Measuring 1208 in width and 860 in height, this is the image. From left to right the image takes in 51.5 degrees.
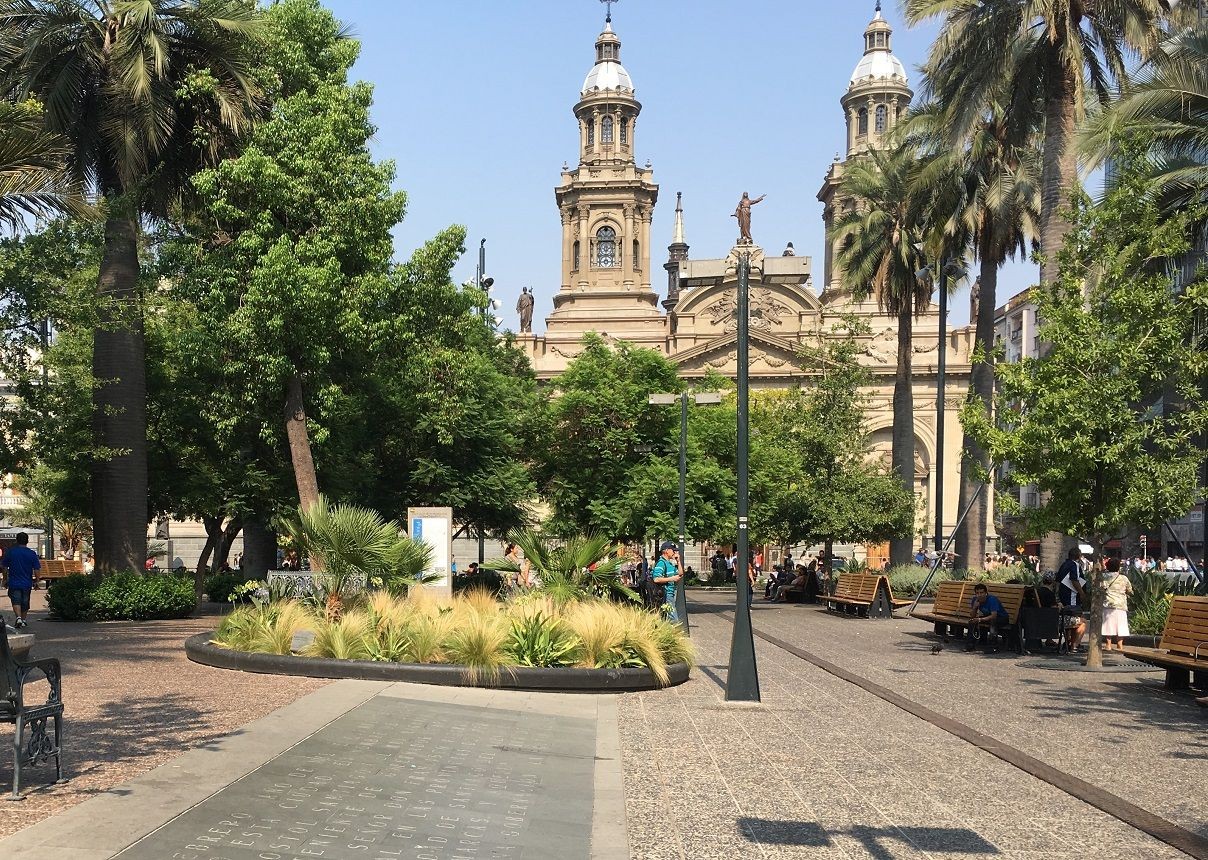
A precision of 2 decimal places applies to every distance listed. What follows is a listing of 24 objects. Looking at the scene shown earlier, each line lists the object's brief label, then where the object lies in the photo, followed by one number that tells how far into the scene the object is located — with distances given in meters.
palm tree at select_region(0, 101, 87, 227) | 12.75
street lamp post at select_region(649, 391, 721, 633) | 19.67
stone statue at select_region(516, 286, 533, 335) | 100.94
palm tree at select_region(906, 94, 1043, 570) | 31.47
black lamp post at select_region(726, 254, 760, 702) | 12.91
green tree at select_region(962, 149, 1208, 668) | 16.52
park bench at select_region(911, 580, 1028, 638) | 20.05
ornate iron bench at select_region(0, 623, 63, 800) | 6.69
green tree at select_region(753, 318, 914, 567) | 37.16
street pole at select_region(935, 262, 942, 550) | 35.11
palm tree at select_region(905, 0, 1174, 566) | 22.41
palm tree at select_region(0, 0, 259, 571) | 20.98
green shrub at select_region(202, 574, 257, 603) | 29.47
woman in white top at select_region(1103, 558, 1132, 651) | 18.53
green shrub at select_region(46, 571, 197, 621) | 21.28
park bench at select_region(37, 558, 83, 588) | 39.19
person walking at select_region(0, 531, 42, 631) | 19.62
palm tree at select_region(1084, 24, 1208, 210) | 20.84
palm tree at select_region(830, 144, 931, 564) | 37.72
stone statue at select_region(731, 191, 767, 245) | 82.06
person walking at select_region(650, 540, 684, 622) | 20.59
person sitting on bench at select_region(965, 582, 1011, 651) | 19.41
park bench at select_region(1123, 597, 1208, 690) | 13.33
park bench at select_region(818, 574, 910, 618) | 28.91
